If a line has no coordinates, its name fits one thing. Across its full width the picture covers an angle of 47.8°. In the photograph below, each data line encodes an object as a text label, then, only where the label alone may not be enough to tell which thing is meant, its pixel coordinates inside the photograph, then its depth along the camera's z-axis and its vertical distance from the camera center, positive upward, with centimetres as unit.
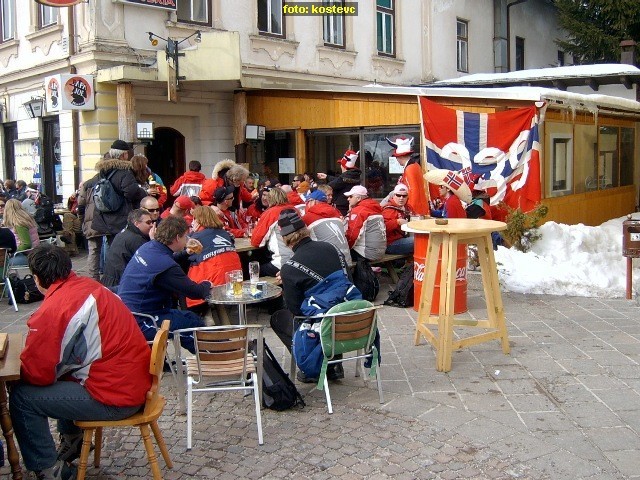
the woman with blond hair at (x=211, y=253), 685 -65
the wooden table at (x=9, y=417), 373 -121
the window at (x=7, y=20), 1520 +358
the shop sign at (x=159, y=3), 1275 +327
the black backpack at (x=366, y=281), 858 -117
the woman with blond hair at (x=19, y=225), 930 -48
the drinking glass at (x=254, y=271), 630 -76
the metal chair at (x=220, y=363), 456 -115
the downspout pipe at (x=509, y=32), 2242 +460
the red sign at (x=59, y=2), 1125 +287
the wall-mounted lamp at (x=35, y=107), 1408 +158
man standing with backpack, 849 -11
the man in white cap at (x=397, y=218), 936 -48
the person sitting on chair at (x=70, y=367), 376 -96
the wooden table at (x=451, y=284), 595 -89
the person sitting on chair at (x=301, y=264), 526 -59
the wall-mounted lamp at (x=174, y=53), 1197 +219
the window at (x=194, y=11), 1390 +338
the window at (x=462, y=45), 2083 +391
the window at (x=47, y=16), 1370 +331
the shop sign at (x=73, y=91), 1227 +163
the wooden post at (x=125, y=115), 1229 +121
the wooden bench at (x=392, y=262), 919 -104
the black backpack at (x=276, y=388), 514 -146
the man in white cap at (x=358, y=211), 874 -35
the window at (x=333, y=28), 1675 +361
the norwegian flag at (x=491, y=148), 1065 +48
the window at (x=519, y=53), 2367 +416
